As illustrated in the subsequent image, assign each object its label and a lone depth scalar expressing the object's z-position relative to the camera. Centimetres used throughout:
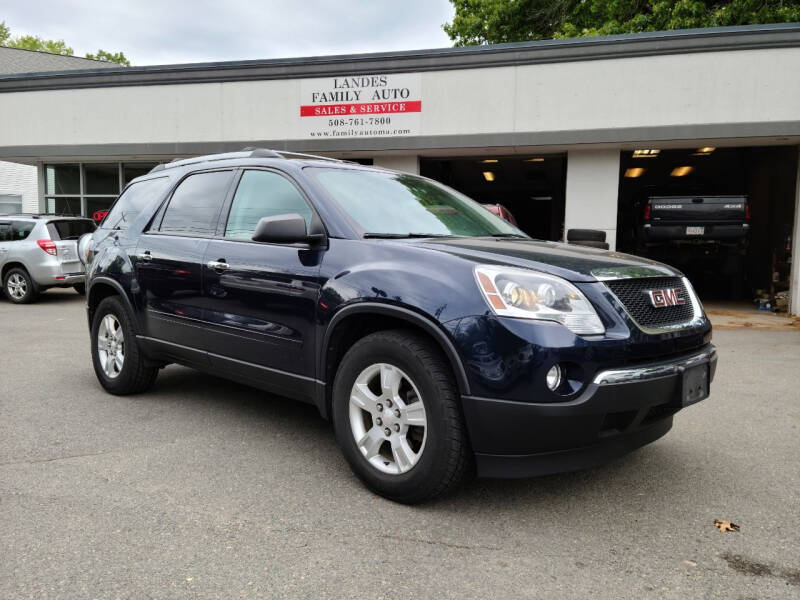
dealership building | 1082
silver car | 1142
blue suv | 263
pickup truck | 1096
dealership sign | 1260
